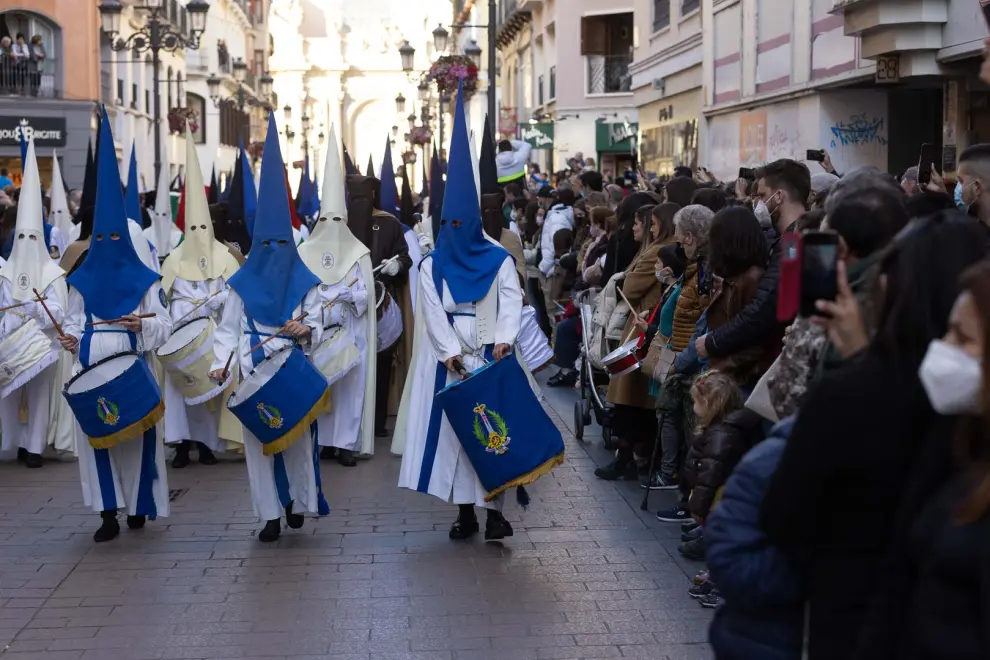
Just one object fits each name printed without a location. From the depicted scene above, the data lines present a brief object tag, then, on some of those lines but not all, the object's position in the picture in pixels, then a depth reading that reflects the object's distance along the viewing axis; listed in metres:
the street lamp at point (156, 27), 22.14
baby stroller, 10.25
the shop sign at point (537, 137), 28.42
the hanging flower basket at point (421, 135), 31.02
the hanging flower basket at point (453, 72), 22.91
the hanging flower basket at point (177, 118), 29.26
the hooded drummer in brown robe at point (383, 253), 11.72
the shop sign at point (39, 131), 34.62
